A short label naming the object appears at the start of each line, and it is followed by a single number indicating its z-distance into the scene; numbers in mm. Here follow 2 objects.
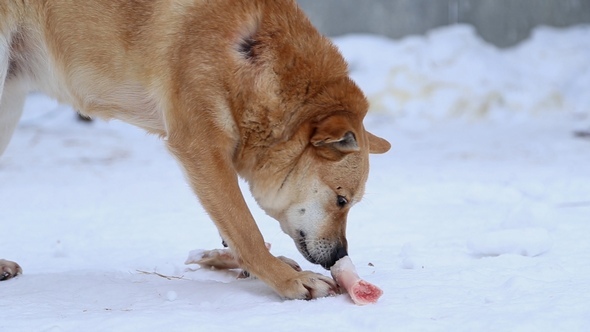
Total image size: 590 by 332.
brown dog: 6934
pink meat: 6281
